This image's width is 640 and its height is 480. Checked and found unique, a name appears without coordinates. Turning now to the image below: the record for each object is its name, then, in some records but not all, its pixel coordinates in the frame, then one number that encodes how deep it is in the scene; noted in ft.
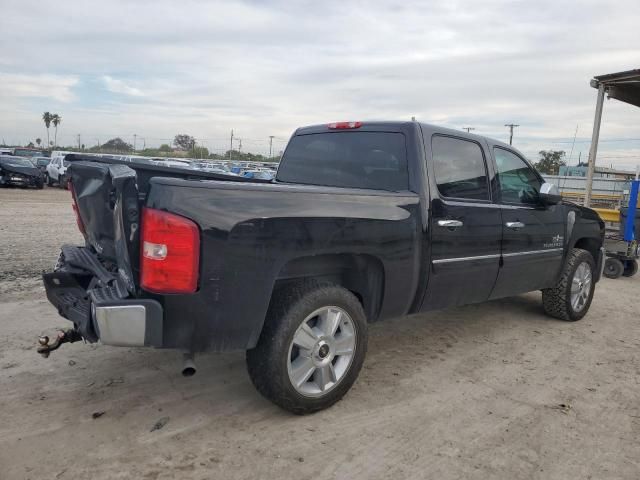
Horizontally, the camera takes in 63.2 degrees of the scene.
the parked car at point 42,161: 103.61
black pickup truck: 8.59
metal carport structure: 28.71
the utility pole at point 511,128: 181.76
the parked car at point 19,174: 78.23
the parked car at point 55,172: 87.44
